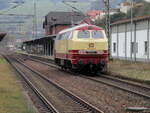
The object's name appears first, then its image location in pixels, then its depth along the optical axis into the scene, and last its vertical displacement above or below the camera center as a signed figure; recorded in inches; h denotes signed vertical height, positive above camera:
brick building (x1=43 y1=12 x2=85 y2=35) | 3843.5 +215.9
